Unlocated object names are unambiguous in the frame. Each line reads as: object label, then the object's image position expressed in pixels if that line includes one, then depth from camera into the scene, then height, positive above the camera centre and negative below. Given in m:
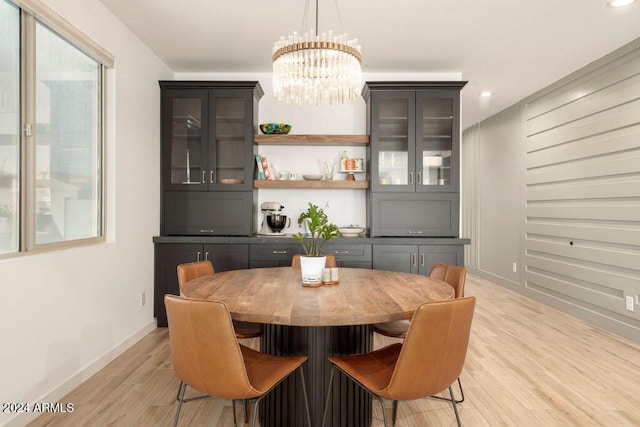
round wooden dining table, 1.61 -0.43
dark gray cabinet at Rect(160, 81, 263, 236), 3.93 +0.53
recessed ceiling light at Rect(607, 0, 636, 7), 2.83 +1.51
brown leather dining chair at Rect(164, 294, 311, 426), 1.42 -0.53
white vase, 2.13 -0.32
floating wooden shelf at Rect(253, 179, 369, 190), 3.99 +0.27
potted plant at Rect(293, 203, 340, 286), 2.12 -0.29
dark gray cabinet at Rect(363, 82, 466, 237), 3.94 +0.48
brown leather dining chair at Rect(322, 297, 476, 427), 1.43 -0.54
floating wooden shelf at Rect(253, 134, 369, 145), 3.99 +0.73
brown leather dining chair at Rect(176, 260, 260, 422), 2.29 -0.43
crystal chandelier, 2.19 +0.81
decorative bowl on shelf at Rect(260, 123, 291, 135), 4.02 +0.84
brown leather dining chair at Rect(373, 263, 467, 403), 2.32 -0.48
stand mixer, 4.05 -0.10
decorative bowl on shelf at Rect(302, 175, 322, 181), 4.08 +0.35
